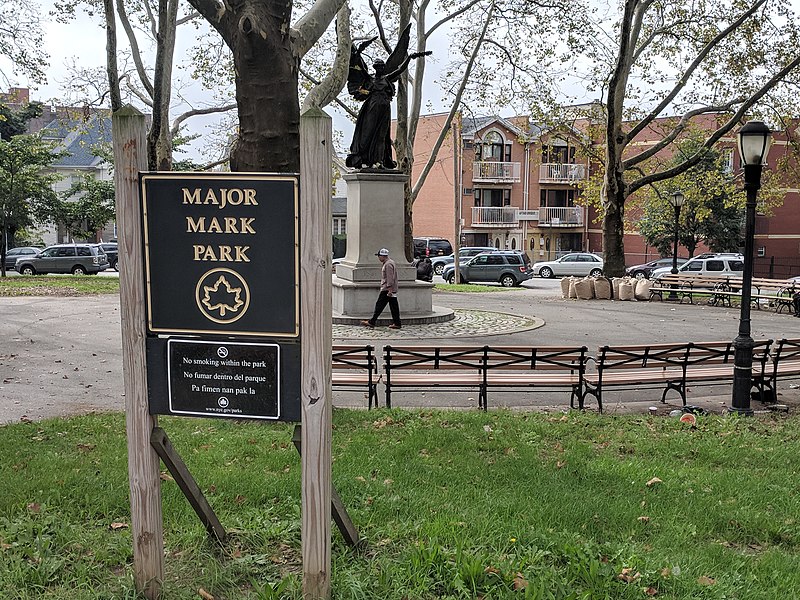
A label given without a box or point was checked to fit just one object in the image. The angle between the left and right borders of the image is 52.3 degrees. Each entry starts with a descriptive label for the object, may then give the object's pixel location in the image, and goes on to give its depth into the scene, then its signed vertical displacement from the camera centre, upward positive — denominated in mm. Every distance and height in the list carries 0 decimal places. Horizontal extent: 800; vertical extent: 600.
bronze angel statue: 17109 +2706
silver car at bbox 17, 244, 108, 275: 40938 -1395
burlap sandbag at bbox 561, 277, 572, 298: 29039 -2041
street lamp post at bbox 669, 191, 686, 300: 29875 +1063
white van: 37875 -1760
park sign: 4043 -307
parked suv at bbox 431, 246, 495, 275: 46316 -1594
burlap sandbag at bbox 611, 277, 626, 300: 28469 -2005
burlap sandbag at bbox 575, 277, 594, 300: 28469 -2065
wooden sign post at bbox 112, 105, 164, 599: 4102 -683
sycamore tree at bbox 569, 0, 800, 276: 26609 +5292
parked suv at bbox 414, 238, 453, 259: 48706 -973
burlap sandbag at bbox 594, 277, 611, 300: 28406 -2102
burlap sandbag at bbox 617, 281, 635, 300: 28031 -2098
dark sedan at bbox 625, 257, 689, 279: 44062 -2109
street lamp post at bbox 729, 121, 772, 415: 9719 -77
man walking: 15930 -1211
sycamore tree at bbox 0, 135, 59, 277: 34719 +2498
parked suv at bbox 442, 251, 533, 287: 39156 -1813
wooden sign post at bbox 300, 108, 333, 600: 3895 -561
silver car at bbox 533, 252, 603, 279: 45344 -2029
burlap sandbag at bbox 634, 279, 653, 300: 27984 -2079
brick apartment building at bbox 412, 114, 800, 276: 57000 +2204
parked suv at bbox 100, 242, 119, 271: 47053 -1182
